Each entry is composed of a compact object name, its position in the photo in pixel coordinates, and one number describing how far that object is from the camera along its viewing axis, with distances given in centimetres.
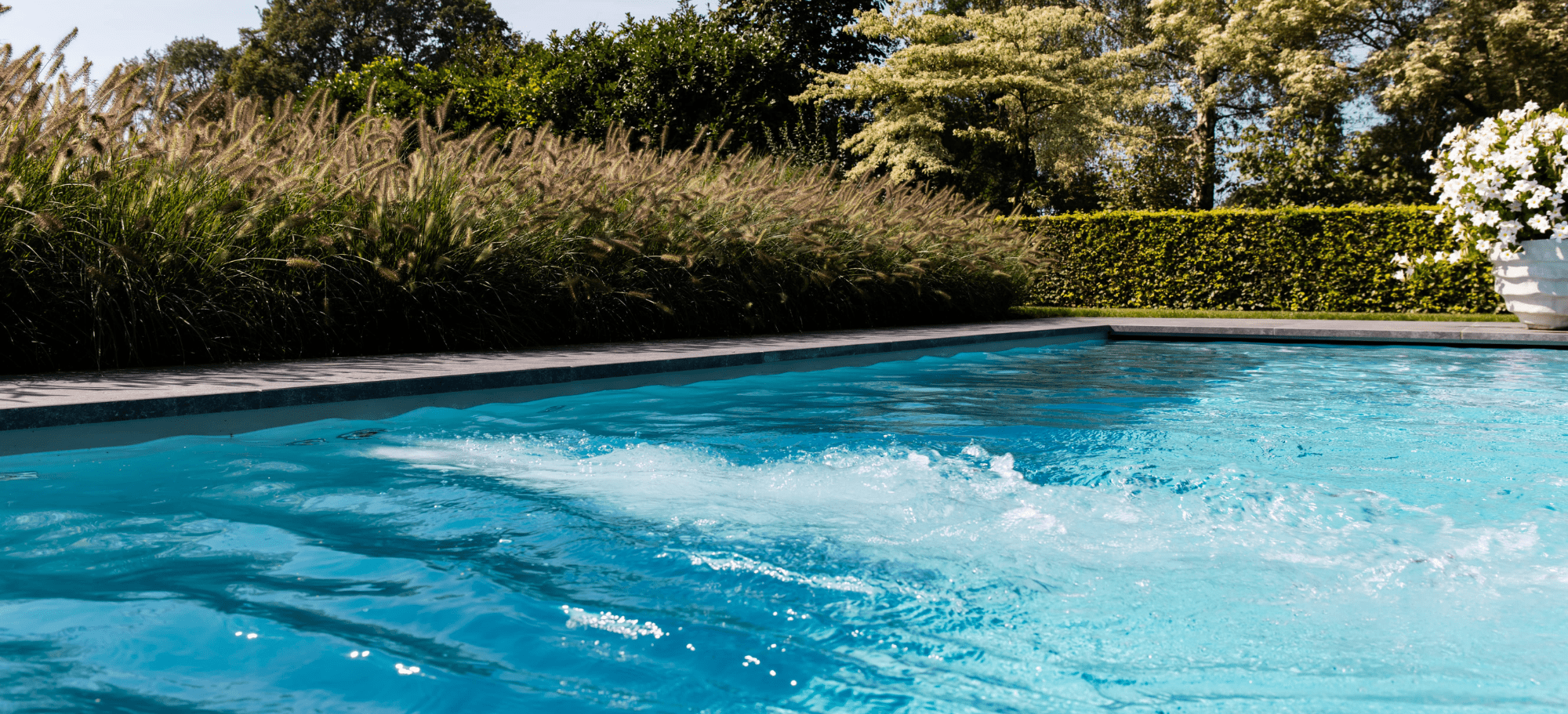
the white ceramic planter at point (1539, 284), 959
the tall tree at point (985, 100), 1720
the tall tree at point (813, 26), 1919
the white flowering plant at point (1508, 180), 938
